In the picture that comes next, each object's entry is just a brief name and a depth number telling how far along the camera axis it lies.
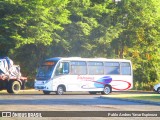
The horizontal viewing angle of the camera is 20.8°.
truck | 35.38
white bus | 34.25
